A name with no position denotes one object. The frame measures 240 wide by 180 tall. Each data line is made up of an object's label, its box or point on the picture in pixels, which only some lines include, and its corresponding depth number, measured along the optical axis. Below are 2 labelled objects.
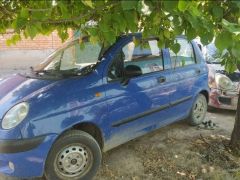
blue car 2.20
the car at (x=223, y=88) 4.17
